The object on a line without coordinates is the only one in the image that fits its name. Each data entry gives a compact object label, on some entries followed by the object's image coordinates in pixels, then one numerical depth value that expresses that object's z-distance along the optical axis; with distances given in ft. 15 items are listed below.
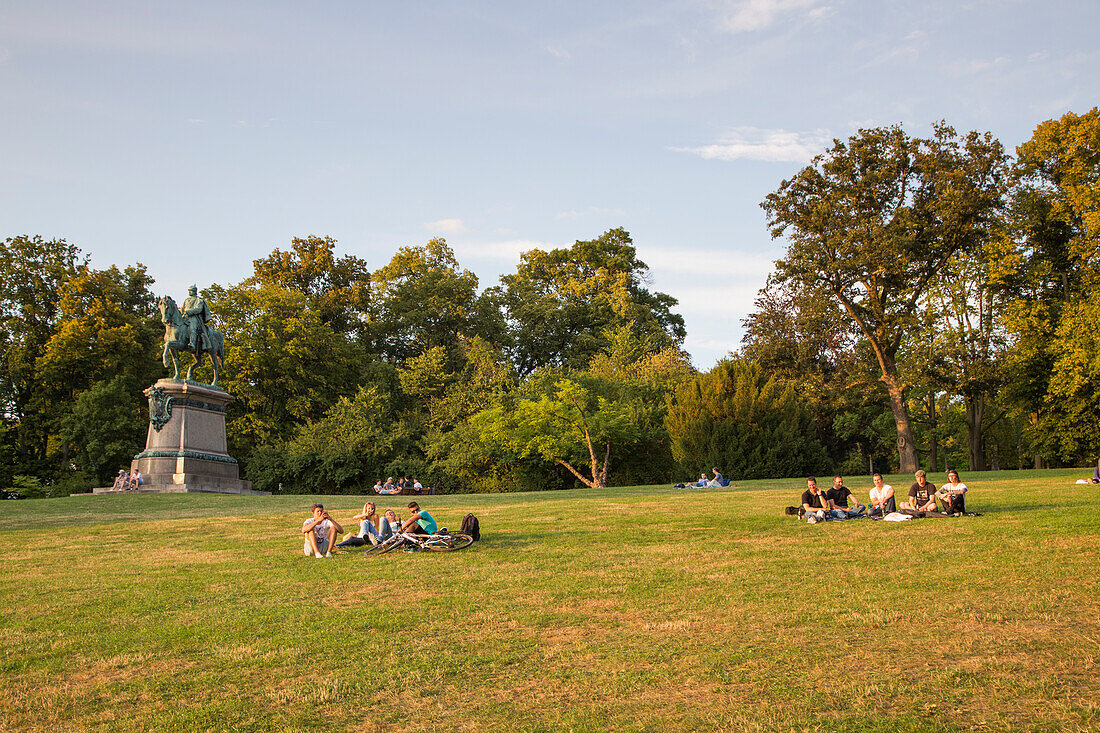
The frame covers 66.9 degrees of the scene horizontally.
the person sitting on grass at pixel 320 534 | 42.65
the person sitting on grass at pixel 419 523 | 44.35
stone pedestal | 98.94
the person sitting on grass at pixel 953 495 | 48.26
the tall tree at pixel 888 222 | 113.70
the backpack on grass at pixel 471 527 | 45.03
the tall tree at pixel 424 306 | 179.01
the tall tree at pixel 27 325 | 144.66
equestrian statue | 108.88
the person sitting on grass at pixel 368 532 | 45.19
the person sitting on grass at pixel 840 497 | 52.08
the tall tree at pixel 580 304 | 183.93
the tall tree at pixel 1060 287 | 109.81
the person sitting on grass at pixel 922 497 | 48.80
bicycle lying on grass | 43.34
